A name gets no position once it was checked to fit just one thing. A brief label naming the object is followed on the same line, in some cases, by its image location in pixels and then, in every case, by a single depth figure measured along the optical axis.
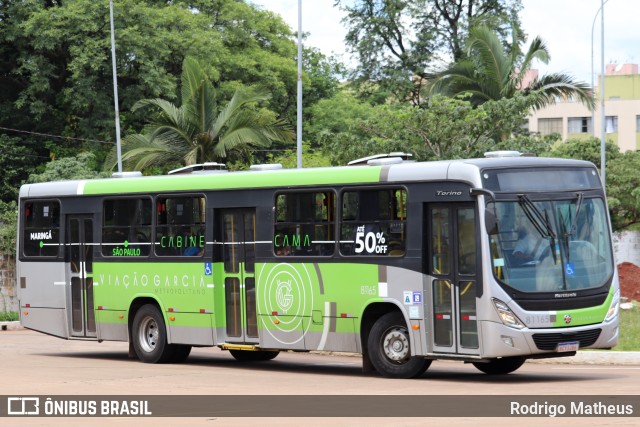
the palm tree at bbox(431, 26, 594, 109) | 46.06
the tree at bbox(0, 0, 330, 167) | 48.59
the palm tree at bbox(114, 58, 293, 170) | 37.09
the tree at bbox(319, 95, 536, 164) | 34.69
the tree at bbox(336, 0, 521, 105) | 65.44
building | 101.50
